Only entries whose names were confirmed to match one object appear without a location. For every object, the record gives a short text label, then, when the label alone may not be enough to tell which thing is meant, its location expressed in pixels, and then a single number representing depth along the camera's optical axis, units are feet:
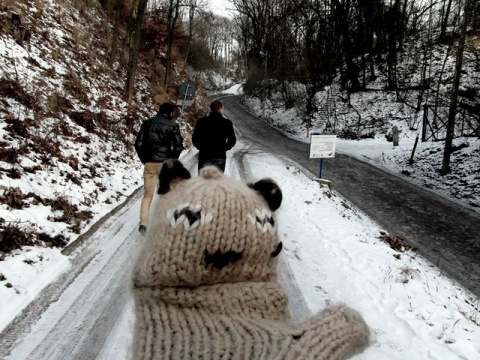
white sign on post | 36.73
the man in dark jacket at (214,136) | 18.84
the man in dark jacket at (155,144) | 18.42
